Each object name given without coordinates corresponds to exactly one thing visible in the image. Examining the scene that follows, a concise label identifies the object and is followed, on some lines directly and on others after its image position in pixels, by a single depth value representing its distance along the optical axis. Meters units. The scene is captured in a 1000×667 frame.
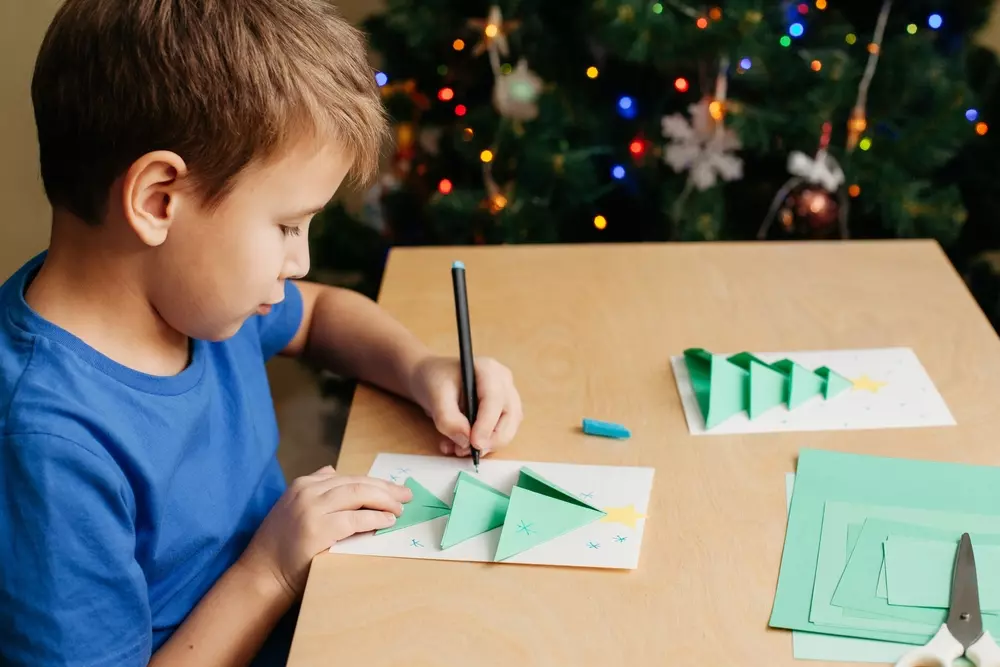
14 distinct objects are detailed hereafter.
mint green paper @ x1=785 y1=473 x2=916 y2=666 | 0.67
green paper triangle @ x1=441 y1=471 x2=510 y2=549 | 0.79
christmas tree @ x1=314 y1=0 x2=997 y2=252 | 1.73
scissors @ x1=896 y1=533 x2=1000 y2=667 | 0.65
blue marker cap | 0.90
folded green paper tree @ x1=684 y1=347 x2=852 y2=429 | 0.93
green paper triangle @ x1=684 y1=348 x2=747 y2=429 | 0.92
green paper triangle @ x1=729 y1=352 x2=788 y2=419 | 0.93
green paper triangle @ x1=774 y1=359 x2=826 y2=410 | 0.94
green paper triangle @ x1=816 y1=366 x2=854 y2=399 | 0.95
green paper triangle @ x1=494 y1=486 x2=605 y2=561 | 0.77
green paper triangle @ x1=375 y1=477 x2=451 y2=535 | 0.81
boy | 0.72
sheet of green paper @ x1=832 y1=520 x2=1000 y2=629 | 0.70
